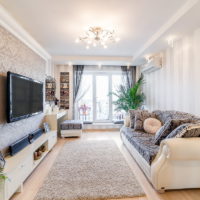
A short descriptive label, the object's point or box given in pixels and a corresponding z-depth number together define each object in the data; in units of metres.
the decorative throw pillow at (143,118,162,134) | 3.12
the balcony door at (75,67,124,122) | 5.54
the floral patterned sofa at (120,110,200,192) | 1.72
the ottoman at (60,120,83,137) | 4.37
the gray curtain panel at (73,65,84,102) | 5.33
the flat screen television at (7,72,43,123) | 2.20
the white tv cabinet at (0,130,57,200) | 1.59
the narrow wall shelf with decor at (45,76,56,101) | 4.44
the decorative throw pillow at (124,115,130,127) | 3.97
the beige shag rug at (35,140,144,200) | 1.82
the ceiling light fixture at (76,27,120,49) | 2.81
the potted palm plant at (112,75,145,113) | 4.86
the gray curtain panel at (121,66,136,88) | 5.49
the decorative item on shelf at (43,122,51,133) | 3.47
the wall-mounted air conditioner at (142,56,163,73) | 3.88
